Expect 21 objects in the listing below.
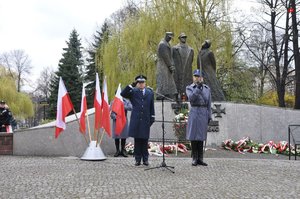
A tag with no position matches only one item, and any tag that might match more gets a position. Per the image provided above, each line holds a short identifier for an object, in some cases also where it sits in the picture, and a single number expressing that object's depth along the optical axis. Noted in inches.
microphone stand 341.4
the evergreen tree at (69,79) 1712.6
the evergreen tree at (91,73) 1727.7
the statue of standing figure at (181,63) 666.2
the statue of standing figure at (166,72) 637.3
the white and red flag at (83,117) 421.1
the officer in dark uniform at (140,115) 362.0
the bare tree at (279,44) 1190.1
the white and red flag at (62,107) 402.9
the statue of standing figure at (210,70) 669.3
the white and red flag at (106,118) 418.3
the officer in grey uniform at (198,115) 364.2
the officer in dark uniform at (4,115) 523.3
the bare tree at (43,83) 2805.1
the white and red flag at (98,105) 426.0
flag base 394.9
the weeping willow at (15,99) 1717.5
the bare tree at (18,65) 2593.0
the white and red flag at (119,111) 425.7
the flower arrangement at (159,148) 494.9
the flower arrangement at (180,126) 568.4
